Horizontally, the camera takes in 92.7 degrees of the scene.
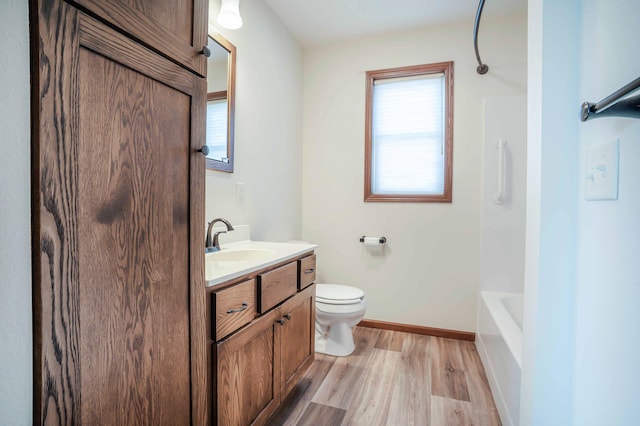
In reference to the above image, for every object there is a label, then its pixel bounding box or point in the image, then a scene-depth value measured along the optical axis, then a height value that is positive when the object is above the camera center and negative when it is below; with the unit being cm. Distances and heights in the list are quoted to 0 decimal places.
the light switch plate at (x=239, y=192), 197 +9
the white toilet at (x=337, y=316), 208 -75
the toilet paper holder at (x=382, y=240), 263 -28
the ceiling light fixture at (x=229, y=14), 162 +103
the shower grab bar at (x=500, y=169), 221 +29
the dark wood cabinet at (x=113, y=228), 56 -5
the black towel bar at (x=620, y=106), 53 +20
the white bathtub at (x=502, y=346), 138 -76
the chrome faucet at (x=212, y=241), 156 -18
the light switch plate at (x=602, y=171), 69 +10
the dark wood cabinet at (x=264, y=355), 108 -64
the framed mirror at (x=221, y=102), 171 +61
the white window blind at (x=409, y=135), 256 +63
